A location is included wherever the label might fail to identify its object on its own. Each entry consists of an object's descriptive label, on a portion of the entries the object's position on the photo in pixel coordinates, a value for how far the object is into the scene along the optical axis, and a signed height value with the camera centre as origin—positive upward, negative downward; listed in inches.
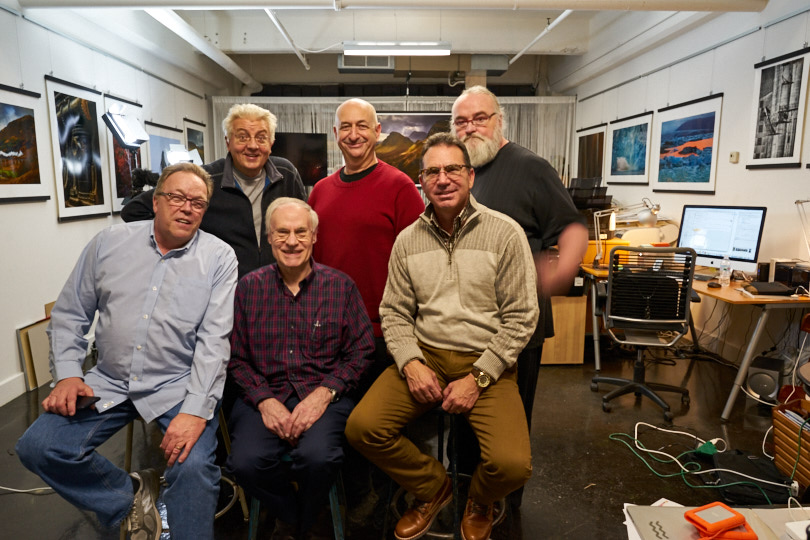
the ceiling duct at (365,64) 288.0 +76.1
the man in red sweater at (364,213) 84.7 -3.1
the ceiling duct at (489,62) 296.7 +78.3
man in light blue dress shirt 65.1 -23.1
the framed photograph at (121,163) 187.9 +11.7
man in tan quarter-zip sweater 70.3 -20.5
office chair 125.6 -25.6
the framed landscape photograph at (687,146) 174.1 +18.9
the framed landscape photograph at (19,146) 132.9 +12.6
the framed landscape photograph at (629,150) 217.9 +21.5
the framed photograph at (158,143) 216.7 +22.4
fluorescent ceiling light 232.1 +68.9
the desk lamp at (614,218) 166.4 -7.4
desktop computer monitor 137.2 -10.5
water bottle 136.2 -20.7
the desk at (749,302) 116.7 -24.7
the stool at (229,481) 78.6 -48.8
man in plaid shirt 69.3 -24.6
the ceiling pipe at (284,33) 214.8 +75.7
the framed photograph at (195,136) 265.9 +31.4
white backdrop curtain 317.7 +49.7
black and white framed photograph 135.5 +24.5
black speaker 127.3 -46.0
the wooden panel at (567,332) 159.3 -43.3
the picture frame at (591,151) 269.1 +25.3
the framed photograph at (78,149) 155.8 +14.3
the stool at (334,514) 70.0 -44.6
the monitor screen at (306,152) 290.7 +24.6
